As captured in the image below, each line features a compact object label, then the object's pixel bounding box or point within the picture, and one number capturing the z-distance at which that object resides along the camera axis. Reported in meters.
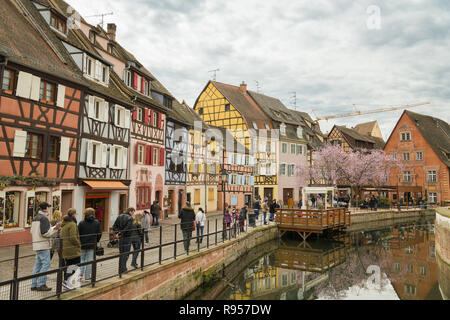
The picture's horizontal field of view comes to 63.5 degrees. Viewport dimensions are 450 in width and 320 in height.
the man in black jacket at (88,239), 8.20
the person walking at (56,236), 7.81
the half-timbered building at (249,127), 39.81
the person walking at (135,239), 9.73
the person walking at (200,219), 15.05
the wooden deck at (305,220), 23.08
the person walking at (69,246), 7.68
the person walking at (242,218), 19.94
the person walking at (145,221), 13.59
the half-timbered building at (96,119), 17.14
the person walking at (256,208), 24.33
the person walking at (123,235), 9.15
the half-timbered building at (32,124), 13.17
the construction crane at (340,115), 114.86
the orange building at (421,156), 49.22
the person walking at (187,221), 13.00
